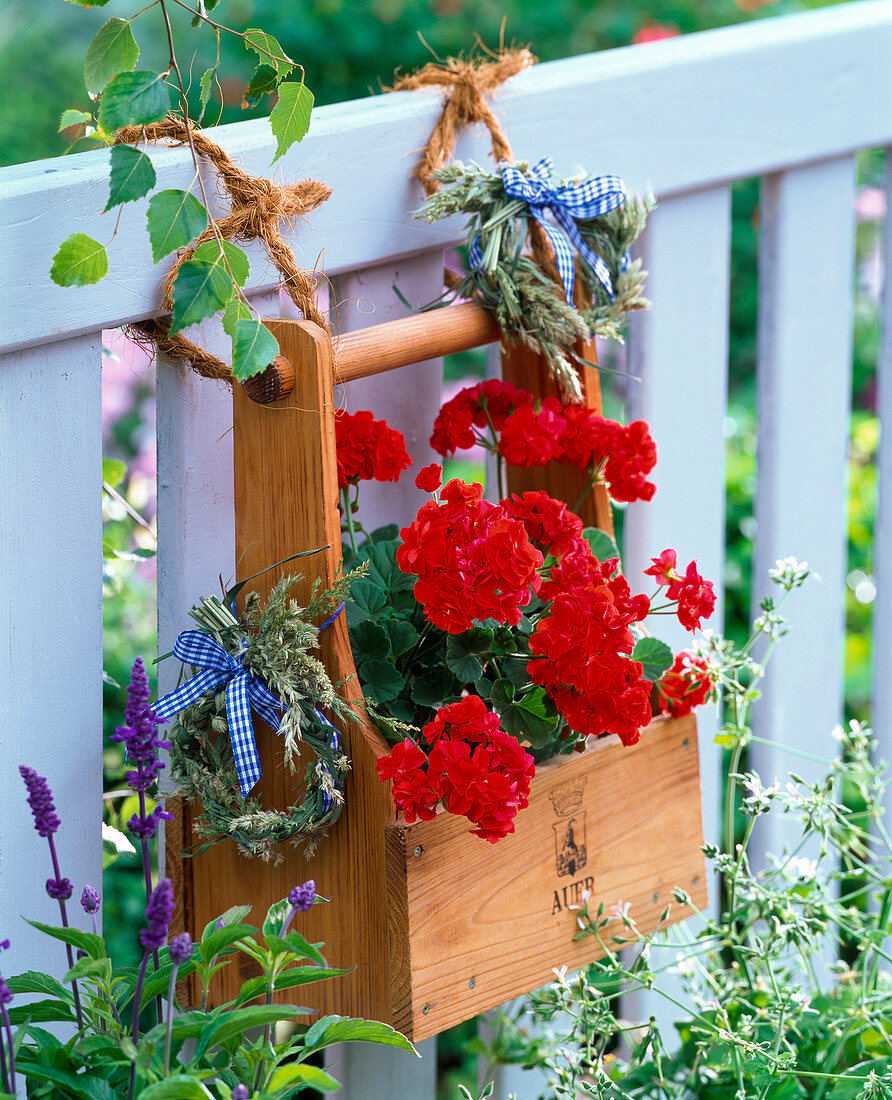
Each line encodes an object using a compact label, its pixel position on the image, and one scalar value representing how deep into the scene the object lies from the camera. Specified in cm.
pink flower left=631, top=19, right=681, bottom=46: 455
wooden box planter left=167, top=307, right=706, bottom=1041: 216
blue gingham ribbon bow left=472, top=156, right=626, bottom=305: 229
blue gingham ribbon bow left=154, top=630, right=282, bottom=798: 213
